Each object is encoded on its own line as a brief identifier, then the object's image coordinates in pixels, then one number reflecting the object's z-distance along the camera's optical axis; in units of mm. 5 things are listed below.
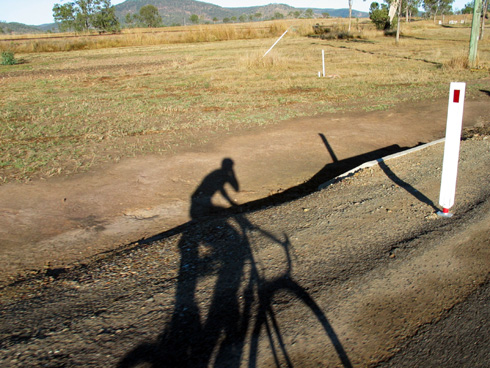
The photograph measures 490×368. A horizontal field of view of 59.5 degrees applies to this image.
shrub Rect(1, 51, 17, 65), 29578
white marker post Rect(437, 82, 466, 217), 4141
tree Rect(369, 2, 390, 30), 44938
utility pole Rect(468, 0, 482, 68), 17859
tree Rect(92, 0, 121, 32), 69912
